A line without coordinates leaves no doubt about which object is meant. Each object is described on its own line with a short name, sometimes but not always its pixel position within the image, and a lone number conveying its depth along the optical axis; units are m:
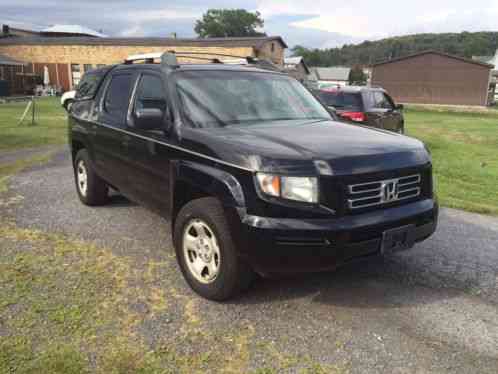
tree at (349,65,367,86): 100.88
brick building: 43.16
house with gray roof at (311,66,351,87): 103.75
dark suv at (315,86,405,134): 10.09
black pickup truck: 3.06
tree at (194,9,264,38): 92.56
